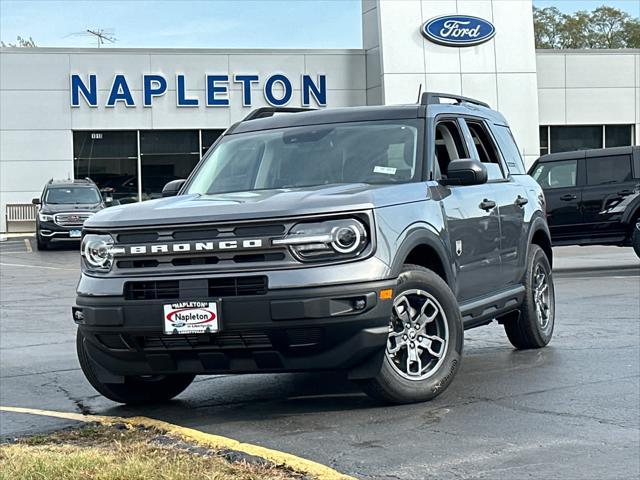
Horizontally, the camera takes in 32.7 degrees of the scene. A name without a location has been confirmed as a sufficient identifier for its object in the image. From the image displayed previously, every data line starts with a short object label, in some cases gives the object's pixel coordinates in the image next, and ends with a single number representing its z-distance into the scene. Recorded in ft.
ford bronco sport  20.27
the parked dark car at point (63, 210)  92.73
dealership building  120.37
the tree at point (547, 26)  250.98
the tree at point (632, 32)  236.84
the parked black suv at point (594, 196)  57.62
